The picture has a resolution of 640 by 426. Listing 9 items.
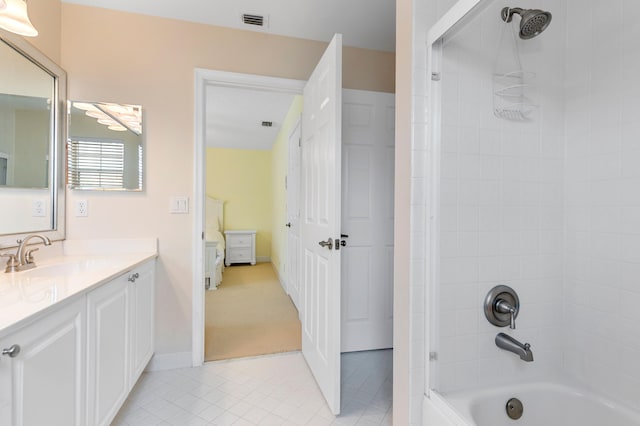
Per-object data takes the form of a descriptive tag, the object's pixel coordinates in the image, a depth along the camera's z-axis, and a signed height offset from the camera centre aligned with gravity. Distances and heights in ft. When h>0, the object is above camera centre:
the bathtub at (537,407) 3.66 -2.54
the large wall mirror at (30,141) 4.91 +1.28
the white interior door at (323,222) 5.21 -0.20
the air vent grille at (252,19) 6.69 +4.43
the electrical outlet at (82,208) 6.42 +0.06
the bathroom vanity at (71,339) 2.69 -1.52
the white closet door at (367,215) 7.75 -0.07
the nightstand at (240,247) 18.40 -2.21
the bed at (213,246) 13.05 -1.61
